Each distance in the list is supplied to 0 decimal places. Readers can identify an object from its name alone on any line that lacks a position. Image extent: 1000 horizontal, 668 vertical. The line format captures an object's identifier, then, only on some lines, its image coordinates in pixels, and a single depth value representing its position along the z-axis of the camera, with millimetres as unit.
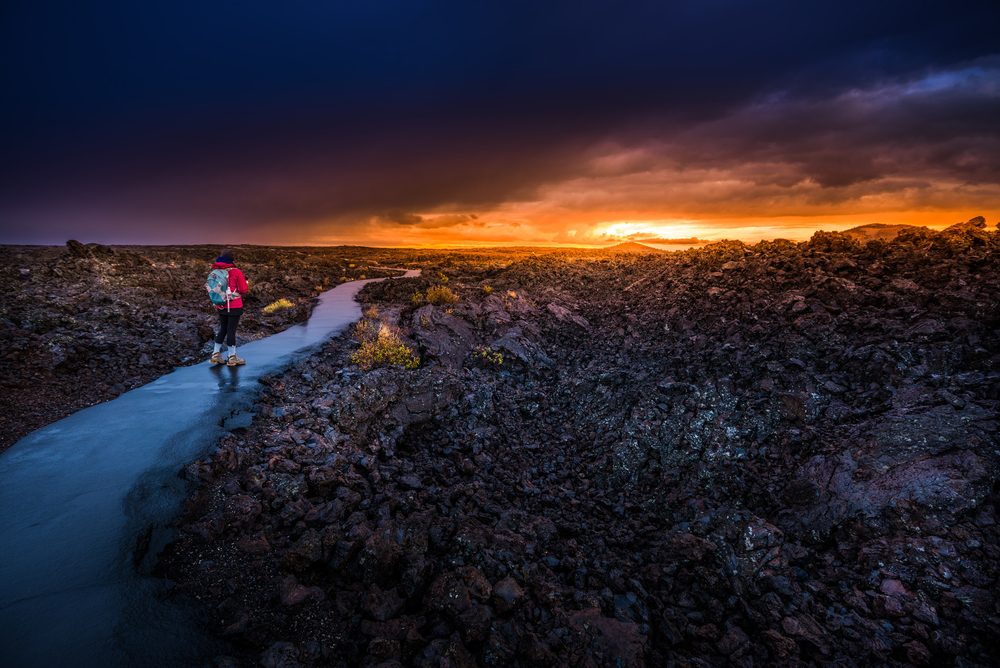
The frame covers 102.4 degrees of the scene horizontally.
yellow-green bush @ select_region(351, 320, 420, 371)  10055
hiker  8953
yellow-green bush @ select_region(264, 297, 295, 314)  16897
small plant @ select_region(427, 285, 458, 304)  17091
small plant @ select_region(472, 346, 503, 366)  11281
